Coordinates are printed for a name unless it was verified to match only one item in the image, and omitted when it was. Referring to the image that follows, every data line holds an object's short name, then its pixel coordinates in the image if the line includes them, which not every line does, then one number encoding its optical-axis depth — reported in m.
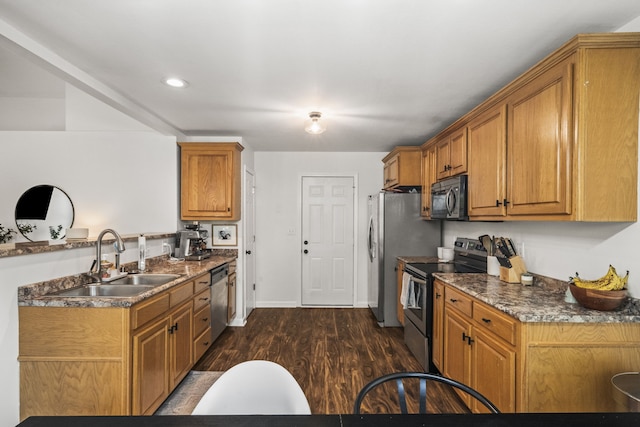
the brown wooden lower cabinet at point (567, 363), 1.57
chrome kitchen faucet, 2.32
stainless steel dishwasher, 3.25
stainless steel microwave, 2.84
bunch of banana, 1.62
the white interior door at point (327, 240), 4.93
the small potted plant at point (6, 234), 3.61
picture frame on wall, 4.07
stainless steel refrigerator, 3.97
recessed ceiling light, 2.39
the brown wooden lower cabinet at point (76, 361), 1.81
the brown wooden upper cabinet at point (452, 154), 2.85
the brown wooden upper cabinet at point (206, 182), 3.78
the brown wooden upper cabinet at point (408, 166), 4.03
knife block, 2.38
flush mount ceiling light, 2.98
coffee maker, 3.58
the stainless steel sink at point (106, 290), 2.15
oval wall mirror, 3.87
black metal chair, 1.05
